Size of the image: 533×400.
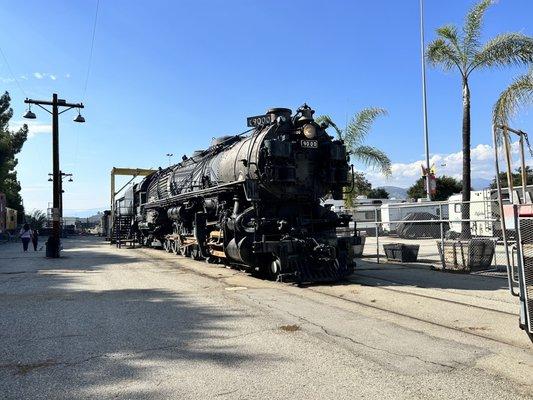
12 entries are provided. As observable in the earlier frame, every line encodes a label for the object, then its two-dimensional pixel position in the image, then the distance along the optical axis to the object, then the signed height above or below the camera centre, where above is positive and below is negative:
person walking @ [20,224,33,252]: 24.64 +0.10
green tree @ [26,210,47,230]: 68.88 +2.79
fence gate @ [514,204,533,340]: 4.68 -0.31
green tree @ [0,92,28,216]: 36.95 +7.85
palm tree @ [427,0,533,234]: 15.22 +5.47
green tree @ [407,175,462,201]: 58.31 +4.64
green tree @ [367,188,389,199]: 73.94 +5.29
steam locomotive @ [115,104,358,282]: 10.75 +0.75
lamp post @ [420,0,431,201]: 24.62 +5.30
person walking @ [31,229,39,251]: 25.43 -0.10
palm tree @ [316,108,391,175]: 19.38 +3.46
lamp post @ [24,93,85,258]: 19.94 +3.43
